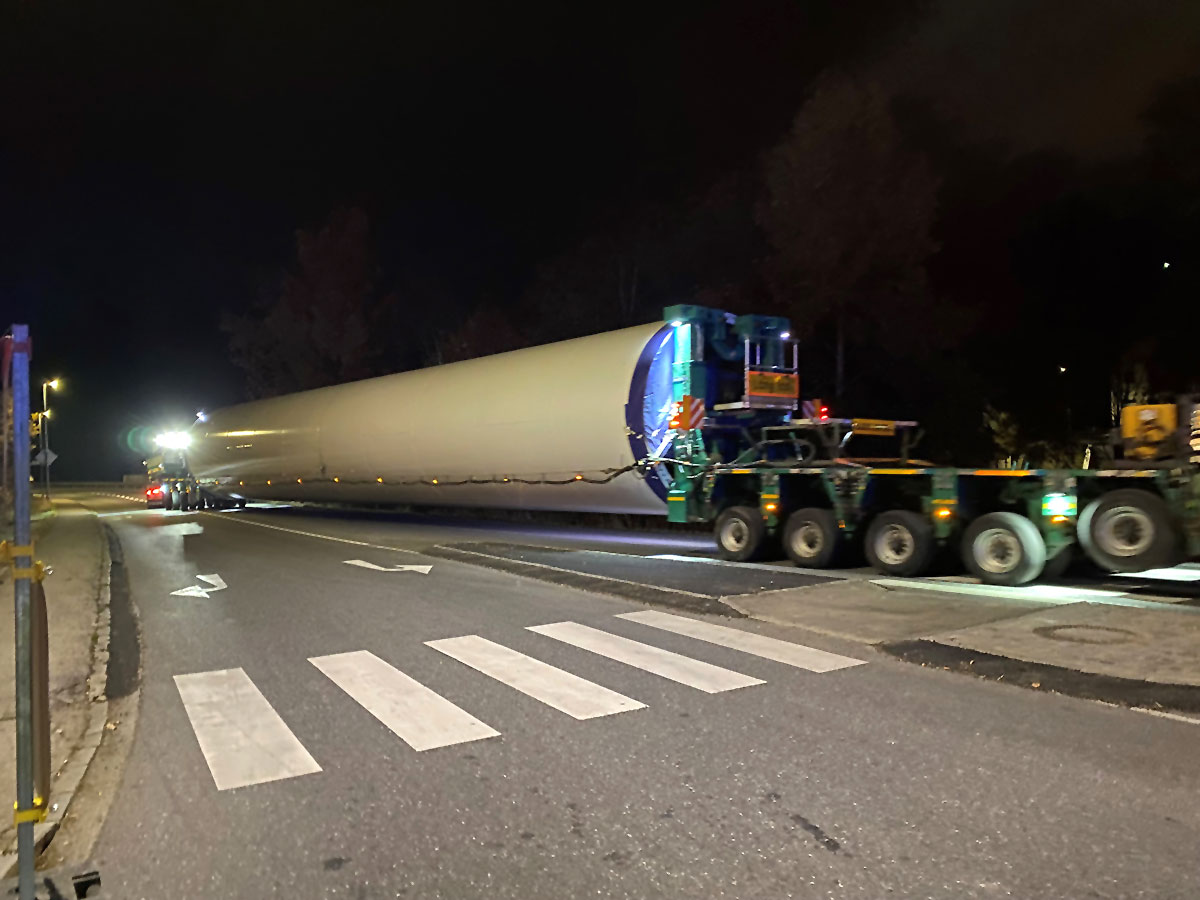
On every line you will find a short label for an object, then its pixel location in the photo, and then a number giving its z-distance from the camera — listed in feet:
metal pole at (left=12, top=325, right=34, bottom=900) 11.60
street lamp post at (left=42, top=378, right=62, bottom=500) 94.48
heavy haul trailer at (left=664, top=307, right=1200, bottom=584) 31.76
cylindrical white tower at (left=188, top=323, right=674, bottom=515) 51.39
